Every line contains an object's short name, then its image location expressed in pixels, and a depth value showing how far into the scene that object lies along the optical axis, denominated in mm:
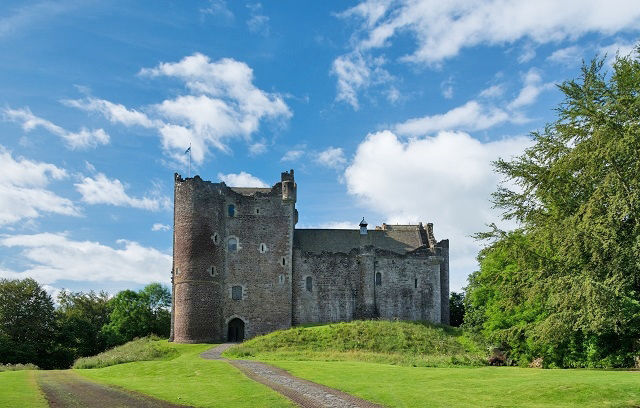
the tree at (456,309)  69000
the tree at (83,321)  63781
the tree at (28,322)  59156
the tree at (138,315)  67125
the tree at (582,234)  27125
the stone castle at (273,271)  56031
